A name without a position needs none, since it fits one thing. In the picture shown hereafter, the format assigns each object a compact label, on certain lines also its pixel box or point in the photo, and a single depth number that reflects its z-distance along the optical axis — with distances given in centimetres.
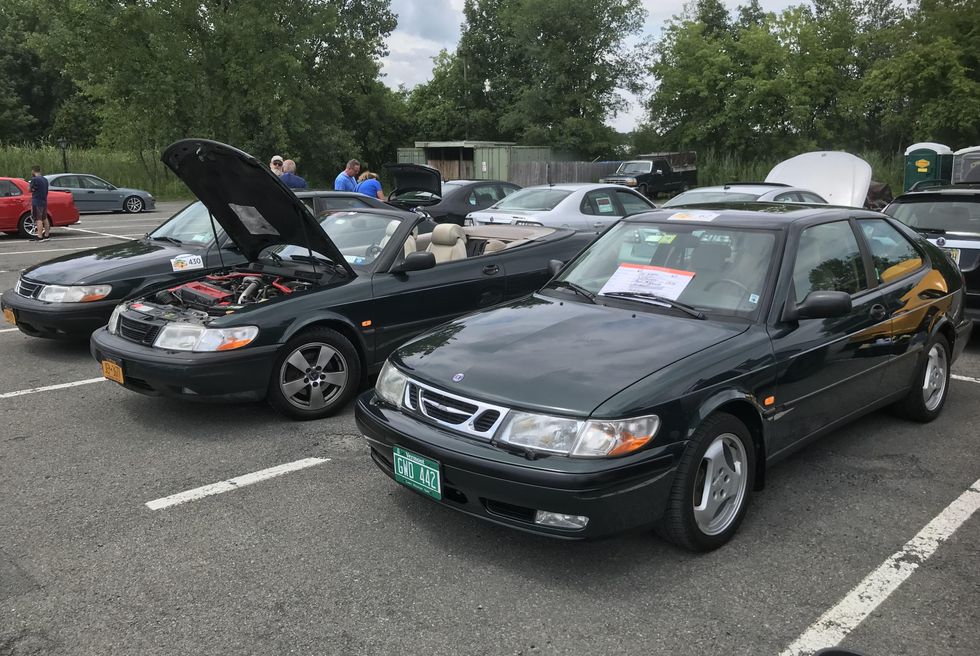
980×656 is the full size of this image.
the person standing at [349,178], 1383
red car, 1703
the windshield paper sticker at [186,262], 717
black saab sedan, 679
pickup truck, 3016
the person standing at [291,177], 1223
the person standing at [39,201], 1670
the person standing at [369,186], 1345
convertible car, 501
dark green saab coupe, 313
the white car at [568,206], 1128
